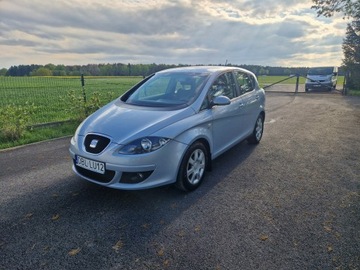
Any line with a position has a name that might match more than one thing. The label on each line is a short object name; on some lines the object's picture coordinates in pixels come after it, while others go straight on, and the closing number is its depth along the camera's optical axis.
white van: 18.75
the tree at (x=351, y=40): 17.22
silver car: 3.05
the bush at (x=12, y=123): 5.94
